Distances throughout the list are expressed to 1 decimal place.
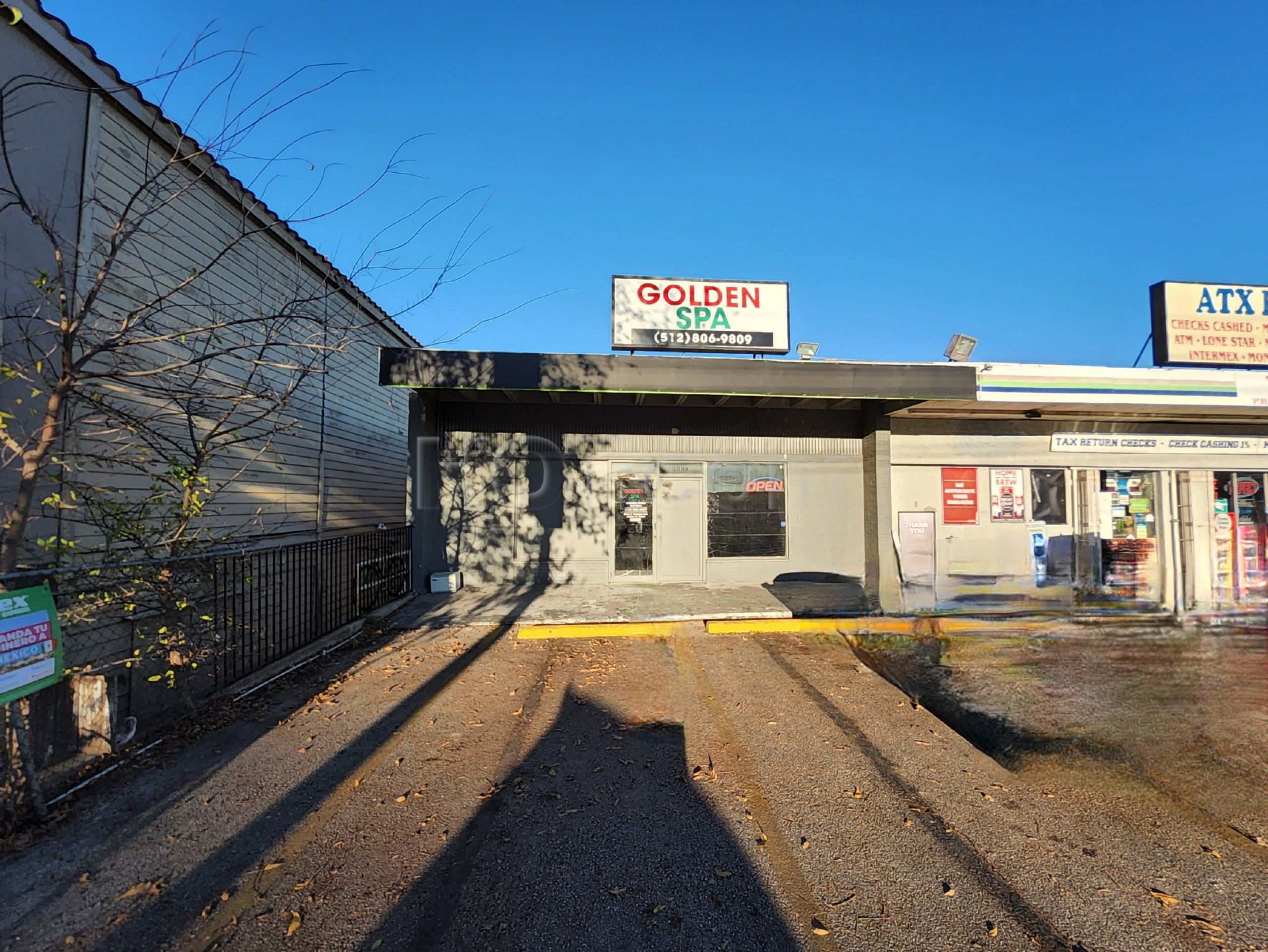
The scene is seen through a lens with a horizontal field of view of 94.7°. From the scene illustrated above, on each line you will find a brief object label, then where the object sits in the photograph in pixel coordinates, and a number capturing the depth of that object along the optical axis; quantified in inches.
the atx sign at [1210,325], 423.2
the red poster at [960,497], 394.6
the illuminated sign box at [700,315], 424.5
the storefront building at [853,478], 359.6
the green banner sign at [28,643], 131.1
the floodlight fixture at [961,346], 367.6
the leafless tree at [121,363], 155.0
